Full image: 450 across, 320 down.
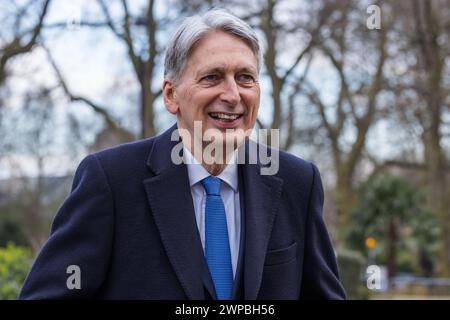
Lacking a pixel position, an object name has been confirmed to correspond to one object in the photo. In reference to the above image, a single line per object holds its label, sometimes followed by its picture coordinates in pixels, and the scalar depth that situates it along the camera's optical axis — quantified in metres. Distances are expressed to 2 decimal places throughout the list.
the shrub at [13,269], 7.25
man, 2.39
